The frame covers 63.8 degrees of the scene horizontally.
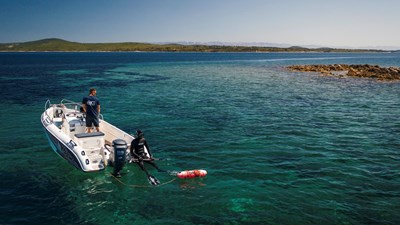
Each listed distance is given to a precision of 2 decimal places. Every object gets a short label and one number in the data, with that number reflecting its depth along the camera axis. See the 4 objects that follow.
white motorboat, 13.95
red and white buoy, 14.05
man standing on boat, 16.23
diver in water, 14.60
